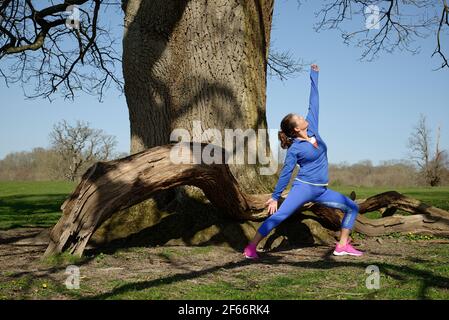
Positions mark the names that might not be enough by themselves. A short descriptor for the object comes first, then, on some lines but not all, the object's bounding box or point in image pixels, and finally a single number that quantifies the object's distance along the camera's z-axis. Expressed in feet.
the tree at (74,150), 208.33
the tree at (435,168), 160.25
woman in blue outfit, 19.34
